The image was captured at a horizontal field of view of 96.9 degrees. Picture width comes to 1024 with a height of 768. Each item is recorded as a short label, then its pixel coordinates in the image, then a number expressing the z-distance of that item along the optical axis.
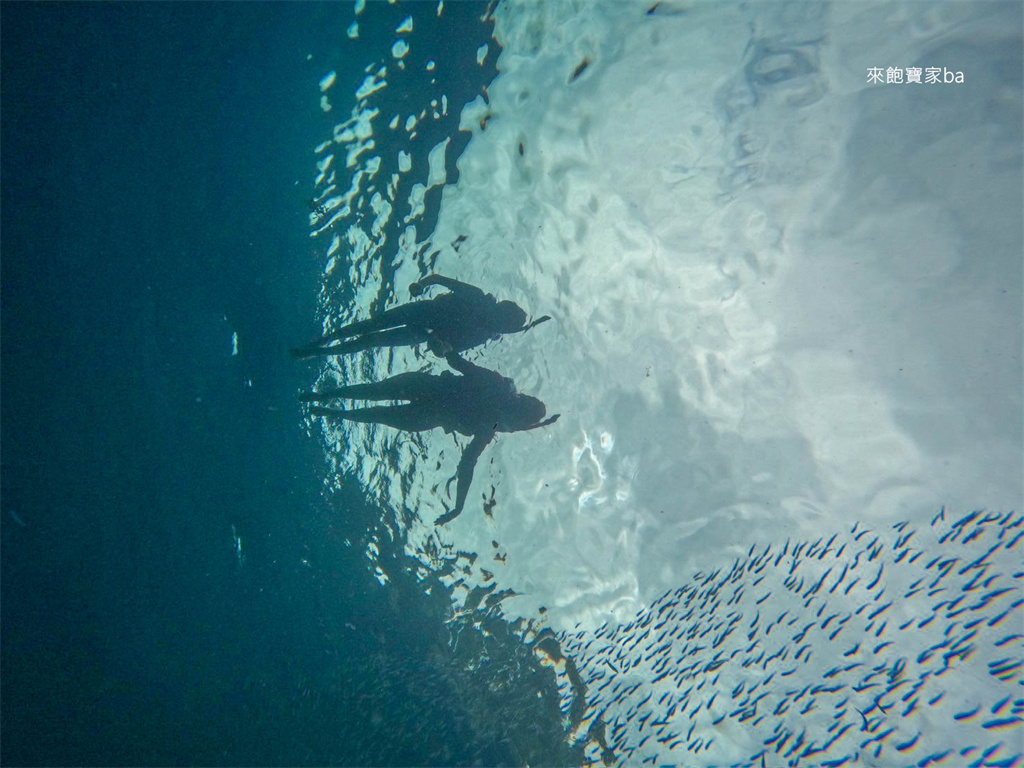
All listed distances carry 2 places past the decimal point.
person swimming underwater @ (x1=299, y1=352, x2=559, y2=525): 5.73
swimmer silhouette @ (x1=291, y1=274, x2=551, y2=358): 5.84
